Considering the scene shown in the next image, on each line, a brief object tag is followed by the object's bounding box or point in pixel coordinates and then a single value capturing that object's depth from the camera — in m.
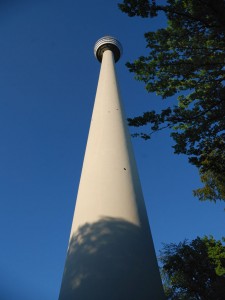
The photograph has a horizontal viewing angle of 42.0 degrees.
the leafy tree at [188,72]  9.34
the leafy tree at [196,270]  20.42
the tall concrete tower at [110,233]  6.34
